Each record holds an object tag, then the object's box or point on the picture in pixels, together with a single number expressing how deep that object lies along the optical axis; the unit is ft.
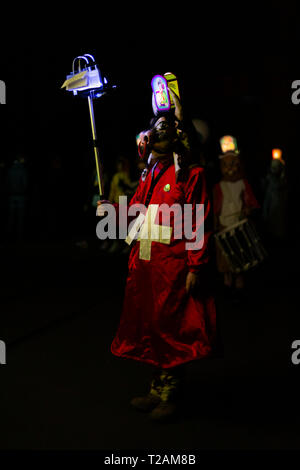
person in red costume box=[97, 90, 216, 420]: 16.06
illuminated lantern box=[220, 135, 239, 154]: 32.45
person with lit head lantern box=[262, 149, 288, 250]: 55.62
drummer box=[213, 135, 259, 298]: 29.45
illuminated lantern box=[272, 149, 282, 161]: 59.51
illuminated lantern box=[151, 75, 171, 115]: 16.57
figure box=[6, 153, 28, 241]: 56.69
